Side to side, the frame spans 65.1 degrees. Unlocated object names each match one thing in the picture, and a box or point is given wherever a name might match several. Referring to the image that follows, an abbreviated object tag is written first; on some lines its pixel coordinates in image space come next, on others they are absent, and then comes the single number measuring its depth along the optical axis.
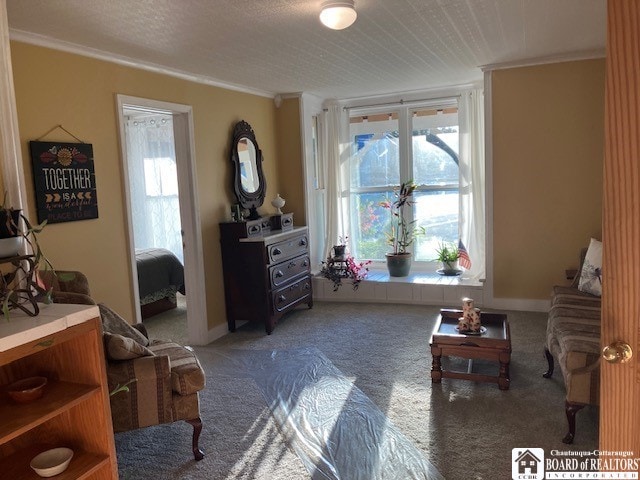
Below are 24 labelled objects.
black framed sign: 2.92
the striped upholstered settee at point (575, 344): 2.50
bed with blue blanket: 5.11
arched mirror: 4.73
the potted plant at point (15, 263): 1.62
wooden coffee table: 3.12
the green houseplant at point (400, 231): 5.61
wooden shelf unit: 1.67
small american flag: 5.44
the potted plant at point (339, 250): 5.69
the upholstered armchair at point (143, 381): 2.43
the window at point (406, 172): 5.71
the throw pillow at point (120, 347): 2.41
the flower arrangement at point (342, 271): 5.56
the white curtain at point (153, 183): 6.42
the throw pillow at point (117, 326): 2.73
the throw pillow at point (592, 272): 3.62
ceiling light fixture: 2.57
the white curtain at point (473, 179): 5.21
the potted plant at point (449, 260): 5.51
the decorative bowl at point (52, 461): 1.71
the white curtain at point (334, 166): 5.98
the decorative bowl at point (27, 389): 1.68
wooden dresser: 4.51
